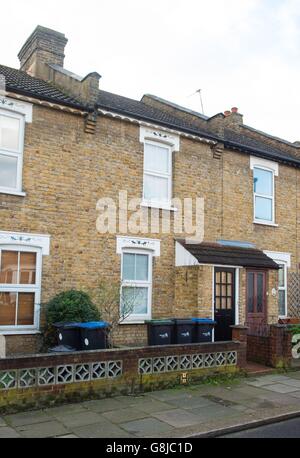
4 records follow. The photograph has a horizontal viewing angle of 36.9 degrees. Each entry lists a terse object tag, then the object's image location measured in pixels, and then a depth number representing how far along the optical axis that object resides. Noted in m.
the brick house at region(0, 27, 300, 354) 10.48
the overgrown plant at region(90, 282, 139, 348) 11.06
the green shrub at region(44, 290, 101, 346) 9.81
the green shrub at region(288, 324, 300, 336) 11.80
